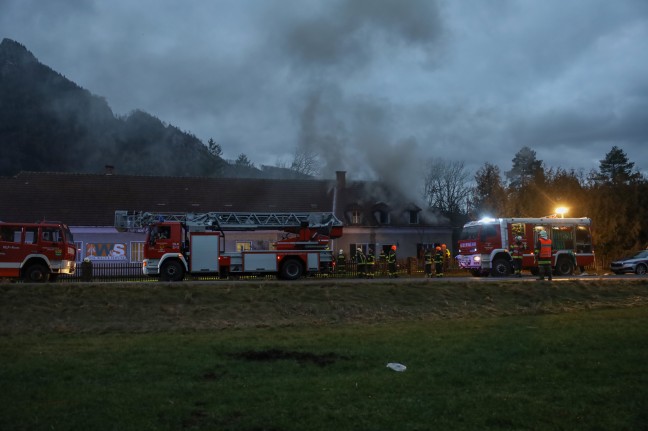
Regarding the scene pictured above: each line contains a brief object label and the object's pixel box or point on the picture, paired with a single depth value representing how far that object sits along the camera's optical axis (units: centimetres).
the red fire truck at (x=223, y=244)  2334
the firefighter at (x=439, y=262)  2628
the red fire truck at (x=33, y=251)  2147
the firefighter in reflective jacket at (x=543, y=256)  2295
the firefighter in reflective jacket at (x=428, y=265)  2739
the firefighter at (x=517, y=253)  2583
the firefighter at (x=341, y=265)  2800
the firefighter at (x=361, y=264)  2748
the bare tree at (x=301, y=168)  4588
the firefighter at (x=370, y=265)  2745
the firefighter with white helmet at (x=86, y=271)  2461
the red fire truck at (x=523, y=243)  2669
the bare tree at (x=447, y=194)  6288
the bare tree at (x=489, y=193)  4238
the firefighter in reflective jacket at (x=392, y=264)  2825
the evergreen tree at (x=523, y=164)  7081
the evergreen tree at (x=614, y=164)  6656
